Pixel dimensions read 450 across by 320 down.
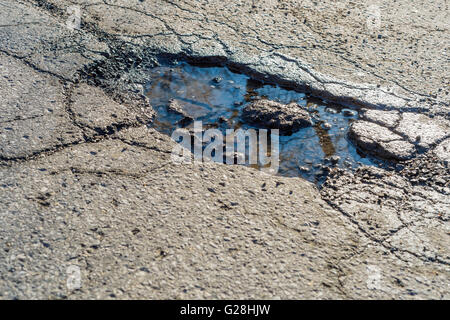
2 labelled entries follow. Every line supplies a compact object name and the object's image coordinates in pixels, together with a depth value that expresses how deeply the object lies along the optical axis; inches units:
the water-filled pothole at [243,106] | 91.2
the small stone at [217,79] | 111.6
